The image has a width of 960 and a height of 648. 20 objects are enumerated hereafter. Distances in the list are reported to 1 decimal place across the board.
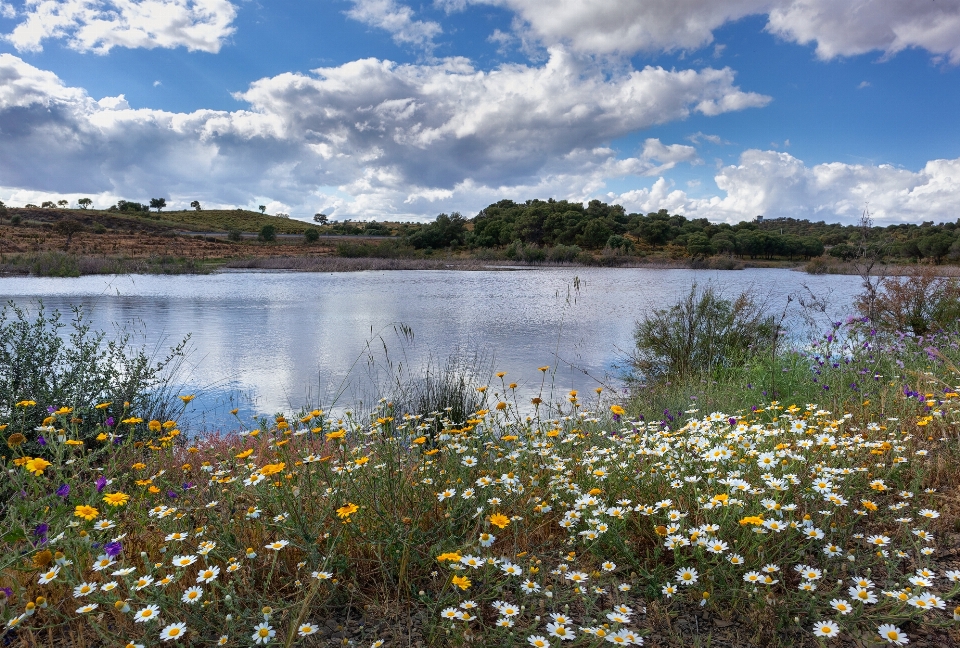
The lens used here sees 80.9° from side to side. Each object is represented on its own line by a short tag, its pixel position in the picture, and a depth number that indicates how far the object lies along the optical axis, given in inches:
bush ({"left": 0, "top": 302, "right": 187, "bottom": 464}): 165.0
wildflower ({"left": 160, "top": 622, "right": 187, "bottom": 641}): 55.6
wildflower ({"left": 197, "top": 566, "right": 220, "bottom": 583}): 59.1
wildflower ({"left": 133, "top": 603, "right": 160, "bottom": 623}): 56.1
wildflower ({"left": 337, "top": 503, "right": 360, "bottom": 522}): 67.6
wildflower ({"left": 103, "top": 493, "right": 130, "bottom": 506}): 70.5
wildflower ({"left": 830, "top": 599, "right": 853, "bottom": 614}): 58.1
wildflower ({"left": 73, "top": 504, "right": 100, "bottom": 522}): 66.3
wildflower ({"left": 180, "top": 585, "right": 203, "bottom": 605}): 58.6
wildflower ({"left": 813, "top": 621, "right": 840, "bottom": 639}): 57.7
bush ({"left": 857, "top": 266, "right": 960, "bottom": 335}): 347.9
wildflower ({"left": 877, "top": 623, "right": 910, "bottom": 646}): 54.1
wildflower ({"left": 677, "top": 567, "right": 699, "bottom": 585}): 69.1
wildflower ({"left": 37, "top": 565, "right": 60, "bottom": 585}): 60.5
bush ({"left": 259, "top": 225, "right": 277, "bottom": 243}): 2102.0
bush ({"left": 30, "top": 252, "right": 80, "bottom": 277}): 935.7
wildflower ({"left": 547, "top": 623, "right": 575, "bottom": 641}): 55.9
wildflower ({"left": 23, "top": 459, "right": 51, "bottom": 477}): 68.6
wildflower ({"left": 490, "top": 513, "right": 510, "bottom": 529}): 66.7
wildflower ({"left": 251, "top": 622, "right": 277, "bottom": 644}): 55.4
